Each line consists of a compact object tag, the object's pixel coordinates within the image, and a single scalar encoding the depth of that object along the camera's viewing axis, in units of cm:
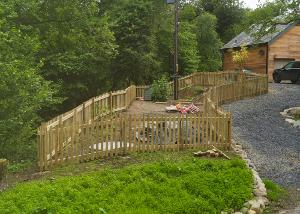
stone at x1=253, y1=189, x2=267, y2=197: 970
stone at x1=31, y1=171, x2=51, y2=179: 1018
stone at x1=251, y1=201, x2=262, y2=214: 894
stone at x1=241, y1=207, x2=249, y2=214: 884
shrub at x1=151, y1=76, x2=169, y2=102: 2800
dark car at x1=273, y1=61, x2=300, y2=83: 3428
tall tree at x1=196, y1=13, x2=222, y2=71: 5122
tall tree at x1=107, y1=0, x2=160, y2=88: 3247
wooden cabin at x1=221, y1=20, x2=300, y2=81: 3928
